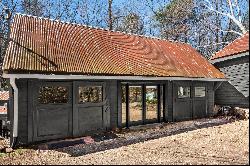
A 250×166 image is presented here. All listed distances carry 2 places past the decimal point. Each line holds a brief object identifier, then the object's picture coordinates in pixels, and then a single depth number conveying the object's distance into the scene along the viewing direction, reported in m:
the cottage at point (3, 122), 12.57
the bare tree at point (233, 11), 20.81
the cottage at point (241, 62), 6.75
